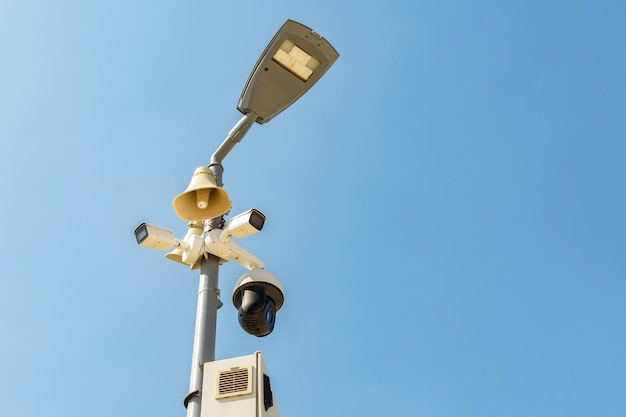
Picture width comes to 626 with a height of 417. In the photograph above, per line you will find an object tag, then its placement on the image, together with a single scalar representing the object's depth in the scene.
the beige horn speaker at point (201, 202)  5.02
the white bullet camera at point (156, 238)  4.87
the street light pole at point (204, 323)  4.33
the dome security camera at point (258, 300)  4.76
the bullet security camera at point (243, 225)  4.93
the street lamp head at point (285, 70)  5.50
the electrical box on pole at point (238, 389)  4.14
